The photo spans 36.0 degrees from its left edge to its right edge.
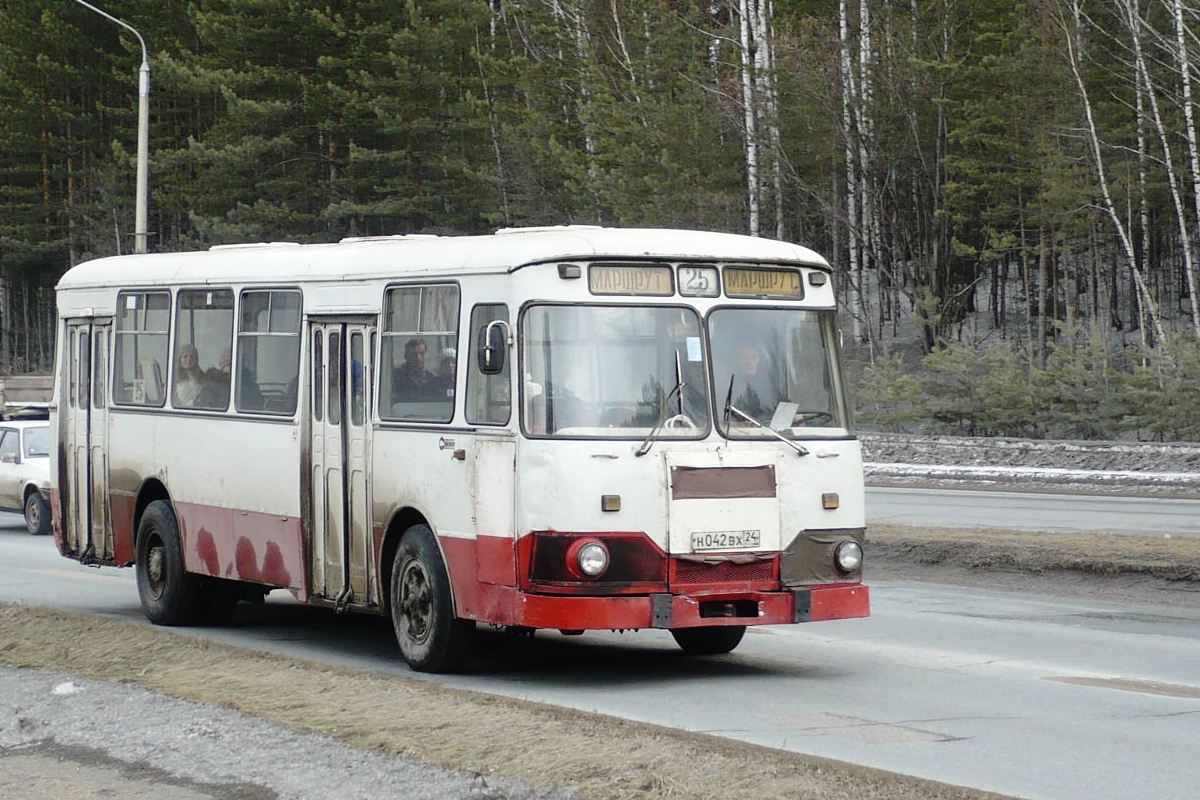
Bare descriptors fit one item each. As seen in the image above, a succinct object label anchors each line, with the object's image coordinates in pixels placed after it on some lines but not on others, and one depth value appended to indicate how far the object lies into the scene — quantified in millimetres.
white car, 25719
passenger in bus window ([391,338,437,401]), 11727
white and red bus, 10688
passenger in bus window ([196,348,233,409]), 14000
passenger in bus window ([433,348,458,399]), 11461
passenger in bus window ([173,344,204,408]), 14398
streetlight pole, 32844
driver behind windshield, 11195
